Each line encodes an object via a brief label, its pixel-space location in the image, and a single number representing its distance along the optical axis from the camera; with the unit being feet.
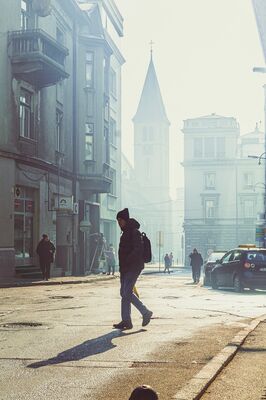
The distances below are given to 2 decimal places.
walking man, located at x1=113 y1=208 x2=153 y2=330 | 34.81
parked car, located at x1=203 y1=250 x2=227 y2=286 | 92.83
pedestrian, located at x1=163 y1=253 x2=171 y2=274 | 174.40
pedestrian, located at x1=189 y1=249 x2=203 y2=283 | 108.17
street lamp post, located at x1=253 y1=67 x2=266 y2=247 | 73.01
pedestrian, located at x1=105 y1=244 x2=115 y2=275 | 124.47
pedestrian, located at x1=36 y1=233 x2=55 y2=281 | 88.79
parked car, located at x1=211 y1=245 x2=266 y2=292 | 73.41
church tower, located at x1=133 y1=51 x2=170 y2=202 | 393.50
